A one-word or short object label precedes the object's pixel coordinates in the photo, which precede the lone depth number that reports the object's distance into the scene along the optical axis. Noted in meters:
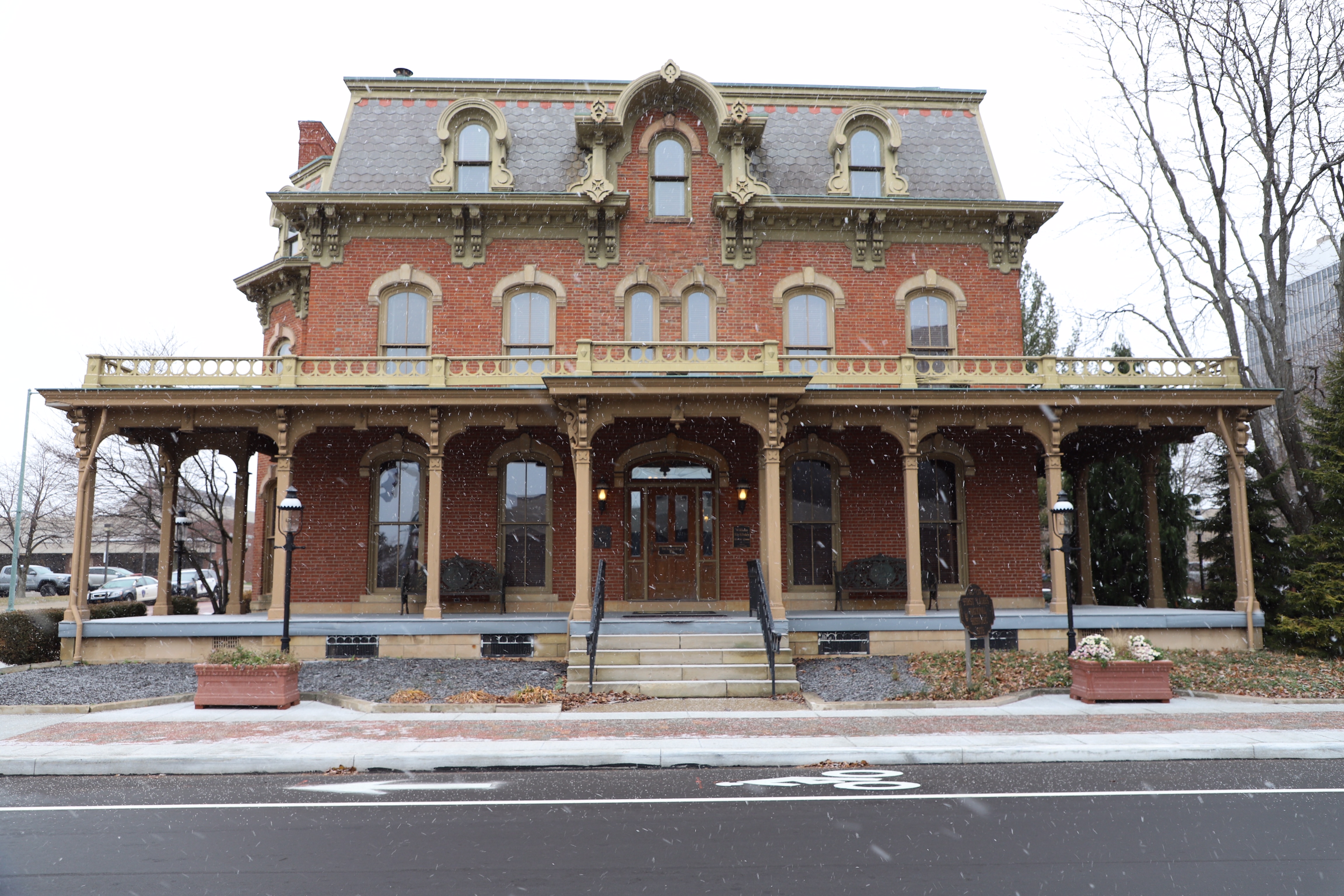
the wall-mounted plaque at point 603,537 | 19.23
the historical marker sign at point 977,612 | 13.63
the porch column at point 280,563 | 17.12
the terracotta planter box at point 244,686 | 12.74
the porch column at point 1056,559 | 17.09
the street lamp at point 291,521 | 15.05
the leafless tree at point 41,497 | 44.19
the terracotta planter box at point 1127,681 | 12.93
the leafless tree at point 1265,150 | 19.88
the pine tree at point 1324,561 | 16.25
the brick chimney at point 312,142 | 25.38
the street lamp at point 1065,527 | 14.96
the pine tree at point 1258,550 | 18.94
